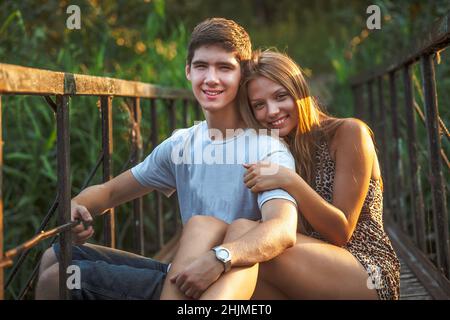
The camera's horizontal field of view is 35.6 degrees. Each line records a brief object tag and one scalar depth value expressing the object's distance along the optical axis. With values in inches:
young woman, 75.2
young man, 67.9
